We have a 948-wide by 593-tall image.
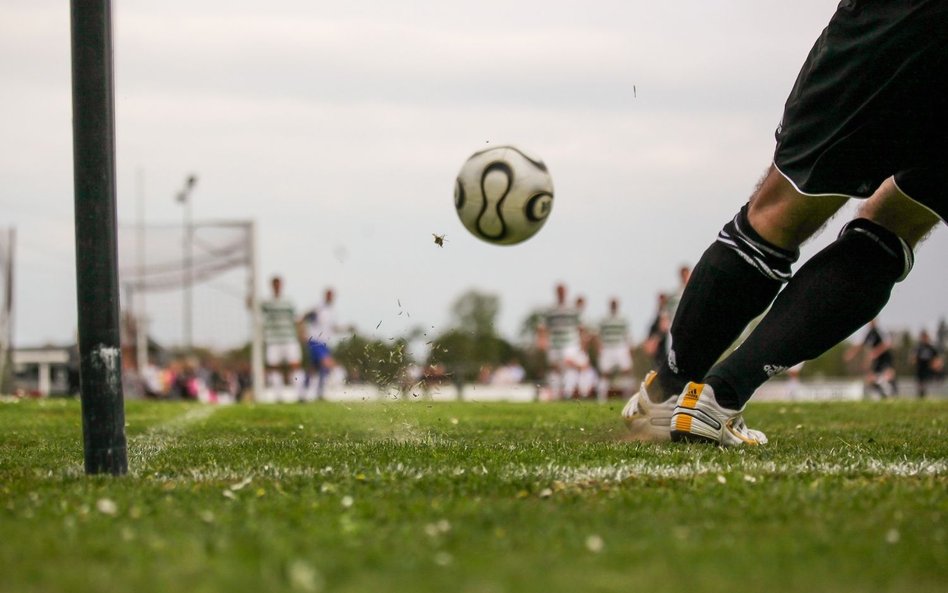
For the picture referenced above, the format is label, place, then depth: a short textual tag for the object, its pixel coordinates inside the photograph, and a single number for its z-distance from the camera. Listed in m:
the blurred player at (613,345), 23.33
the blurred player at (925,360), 26.70
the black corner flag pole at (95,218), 3.78
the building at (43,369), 38.66
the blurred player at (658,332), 19.11
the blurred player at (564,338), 22.16
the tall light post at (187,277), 24.73
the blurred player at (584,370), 22.67
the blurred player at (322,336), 19.31
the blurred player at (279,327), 21.05
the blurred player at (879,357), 23.80
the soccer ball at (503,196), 5.87
